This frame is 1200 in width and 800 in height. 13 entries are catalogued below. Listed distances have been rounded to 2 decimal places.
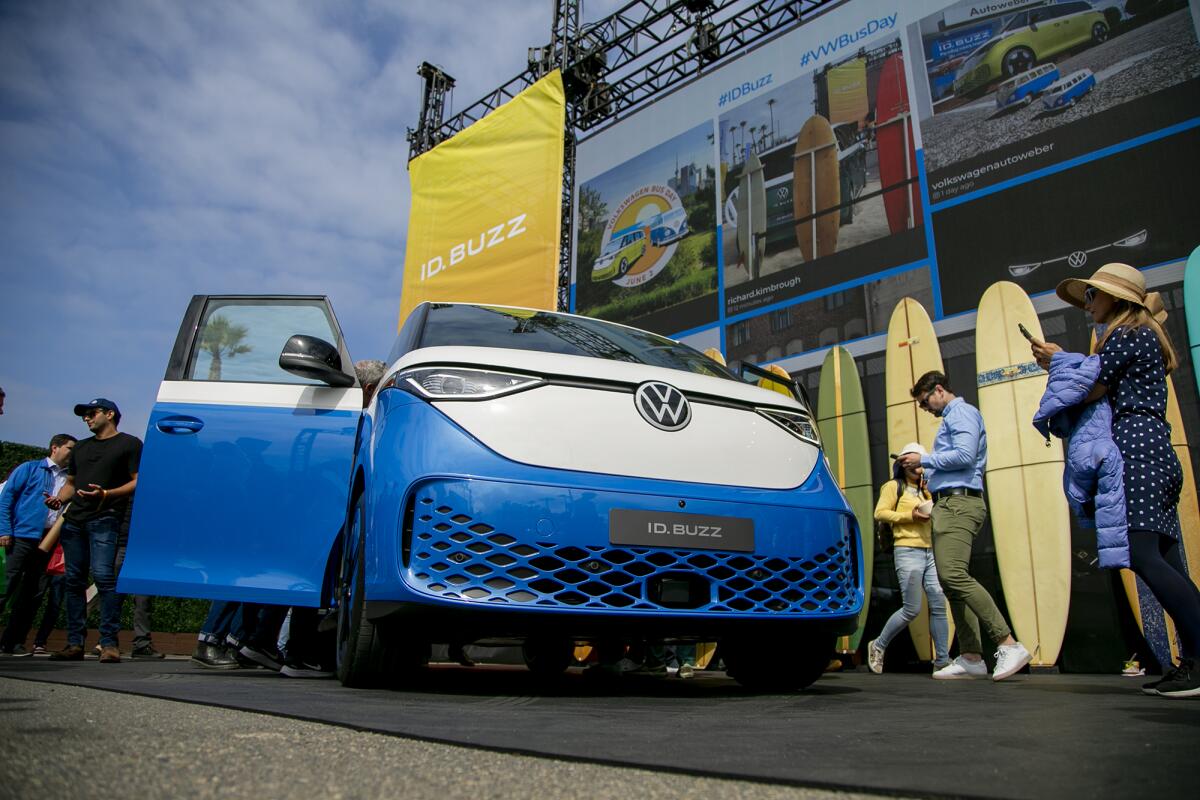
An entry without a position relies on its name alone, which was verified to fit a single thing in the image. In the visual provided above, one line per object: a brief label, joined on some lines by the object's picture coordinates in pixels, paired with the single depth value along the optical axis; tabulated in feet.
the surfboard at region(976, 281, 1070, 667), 16.15
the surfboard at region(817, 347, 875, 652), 19.56
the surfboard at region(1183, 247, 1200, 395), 14.89
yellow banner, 28.73
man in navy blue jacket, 17.61
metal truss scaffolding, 27.71
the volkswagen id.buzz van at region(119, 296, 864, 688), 6.77
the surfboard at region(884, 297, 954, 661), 18.84
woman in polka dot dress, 7.78
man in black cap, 15.01
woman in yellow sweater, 15.83
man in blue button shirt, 12.36
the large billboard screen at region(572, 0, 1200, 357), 16.49
